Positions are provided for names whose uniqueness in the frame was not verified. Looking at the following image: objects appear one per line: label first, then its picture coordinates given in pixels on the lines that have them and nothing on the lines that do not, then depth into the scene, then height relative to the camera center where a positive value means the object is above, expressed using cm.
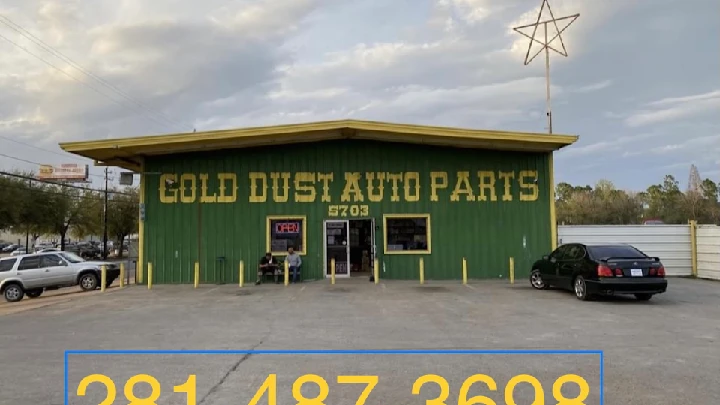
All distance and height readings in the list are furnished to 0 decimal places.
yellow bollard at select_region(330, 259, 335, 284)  1889 -145
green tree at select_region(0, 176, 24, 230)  4191 +200
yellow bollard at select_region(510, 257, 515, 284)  1922 -151
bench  1972 -161
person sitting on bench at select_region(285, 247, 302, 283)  1959 -122
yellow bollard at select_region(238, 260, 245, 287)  1891 -155
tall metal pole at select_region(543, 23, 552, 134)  2433 +650
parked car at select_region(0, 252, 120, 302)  1994 -160
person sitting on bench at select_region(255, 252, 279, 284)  1956 -134
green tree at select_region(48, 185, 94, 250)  5066 +198
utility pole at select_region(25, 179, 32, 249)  4816 +28
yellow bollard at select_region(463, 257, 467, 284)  1893 -151
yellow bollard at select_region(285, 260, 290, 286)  1900 -151
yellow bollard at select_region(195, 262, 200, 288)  1918 -157
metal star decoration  2397 +797
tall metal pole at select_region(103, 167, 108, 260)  5177 -71
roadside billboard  7088 +742
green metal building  2048 +75
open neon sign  2061 +3
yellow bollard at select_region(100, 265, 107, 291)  1833 -160
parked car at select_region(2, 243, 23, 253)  7759 -273
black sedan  1337 -111
